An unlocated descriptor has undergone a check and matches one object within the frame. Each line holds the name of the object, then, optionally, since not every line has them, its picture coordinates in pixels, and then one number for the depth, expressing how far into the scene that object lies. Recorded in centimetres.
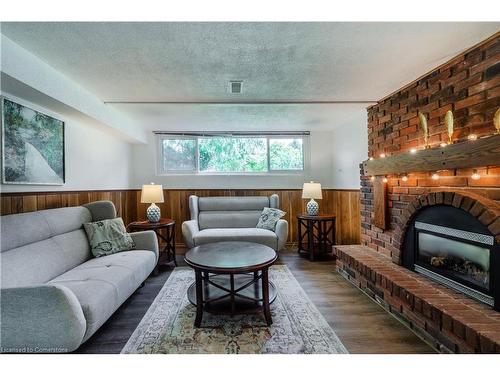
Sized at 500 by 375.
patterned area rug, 170
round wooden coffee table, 199
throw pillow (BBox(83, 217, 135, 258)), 261
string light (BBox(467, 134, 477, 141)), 178
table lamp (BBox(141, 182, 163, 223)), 371
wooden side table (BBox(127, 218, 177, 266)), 344
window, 471
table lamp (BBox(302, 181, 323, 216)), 401
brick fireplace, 158
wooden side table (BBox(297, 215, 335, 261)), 370
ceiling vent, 240
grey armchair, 360
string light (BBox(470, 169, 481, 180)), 177
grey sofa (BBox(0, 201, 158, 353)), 146
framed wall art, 205
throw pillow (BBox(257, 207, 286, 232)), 389
